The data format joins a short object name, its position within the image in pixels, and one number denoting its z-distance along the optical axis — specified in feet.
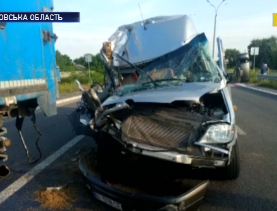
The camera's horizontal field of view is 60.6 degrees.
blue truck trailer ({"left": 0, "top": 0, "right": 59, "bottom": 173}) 7.49
